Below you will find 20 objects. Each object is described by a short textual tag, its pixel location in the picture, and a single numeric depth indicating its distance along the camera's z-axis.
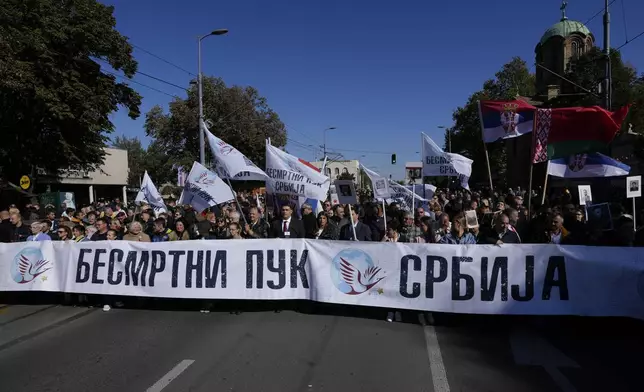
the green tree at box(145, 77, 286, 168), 39.88
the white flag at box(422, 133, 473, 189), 11.77
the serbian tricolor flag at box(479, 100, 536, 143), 10.19
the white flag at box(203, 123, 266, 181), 9.08
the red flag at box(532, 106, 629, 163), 9.36
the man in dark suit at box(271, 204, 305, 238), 8.18
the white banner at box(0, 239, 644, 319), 5.72
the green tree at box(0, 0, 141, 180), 19.39
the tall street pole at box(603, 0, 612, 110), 13.48
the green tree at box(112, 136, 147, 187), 72.06
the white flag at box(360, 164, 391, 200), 10.65
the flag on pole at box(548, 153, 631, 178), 9.98
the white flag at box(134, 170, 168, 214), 12.30
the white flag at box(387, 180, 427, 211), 12.17
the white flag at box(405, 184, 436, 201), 15.83
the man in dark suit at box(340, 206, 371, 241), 7.99
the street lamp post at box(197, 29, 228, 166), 19.76
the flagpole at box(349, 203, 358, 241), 7.58
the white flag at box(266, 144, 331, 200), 8.83
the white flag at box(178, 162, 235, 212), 9.08
